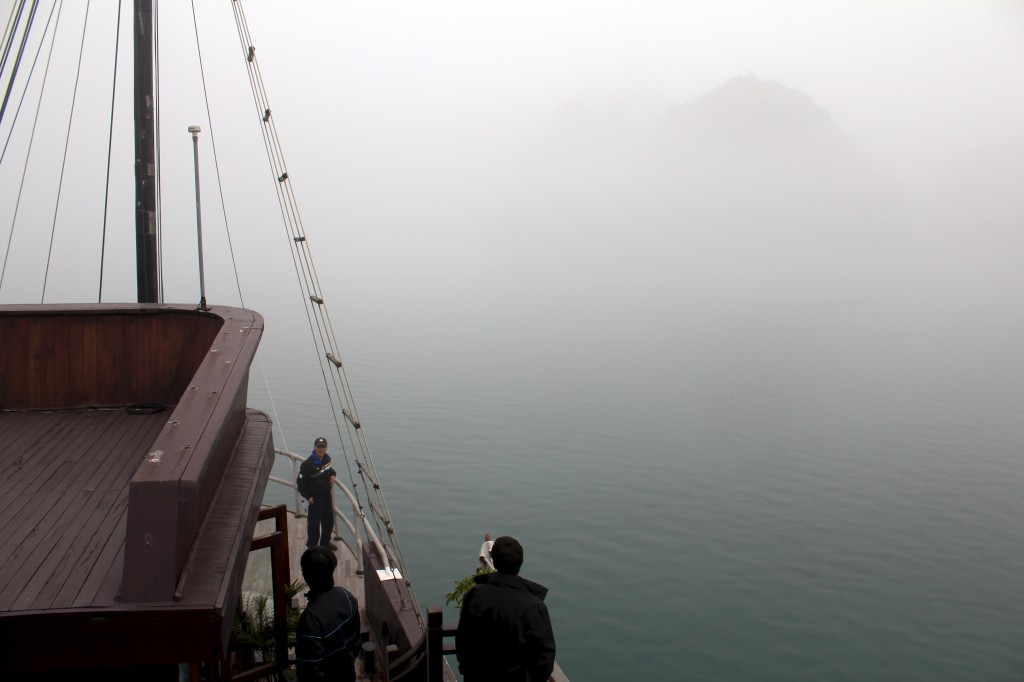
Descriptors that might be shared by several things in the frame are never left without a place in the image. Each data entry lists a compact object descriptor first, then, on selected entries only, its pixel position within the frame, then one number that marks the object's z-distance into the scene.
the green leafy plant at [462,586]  5.54
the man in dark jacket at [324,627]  4.62
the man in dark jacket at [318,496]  11.14
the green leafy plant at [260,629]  6.28
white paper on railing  7.55
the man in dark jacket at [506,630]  4.28
